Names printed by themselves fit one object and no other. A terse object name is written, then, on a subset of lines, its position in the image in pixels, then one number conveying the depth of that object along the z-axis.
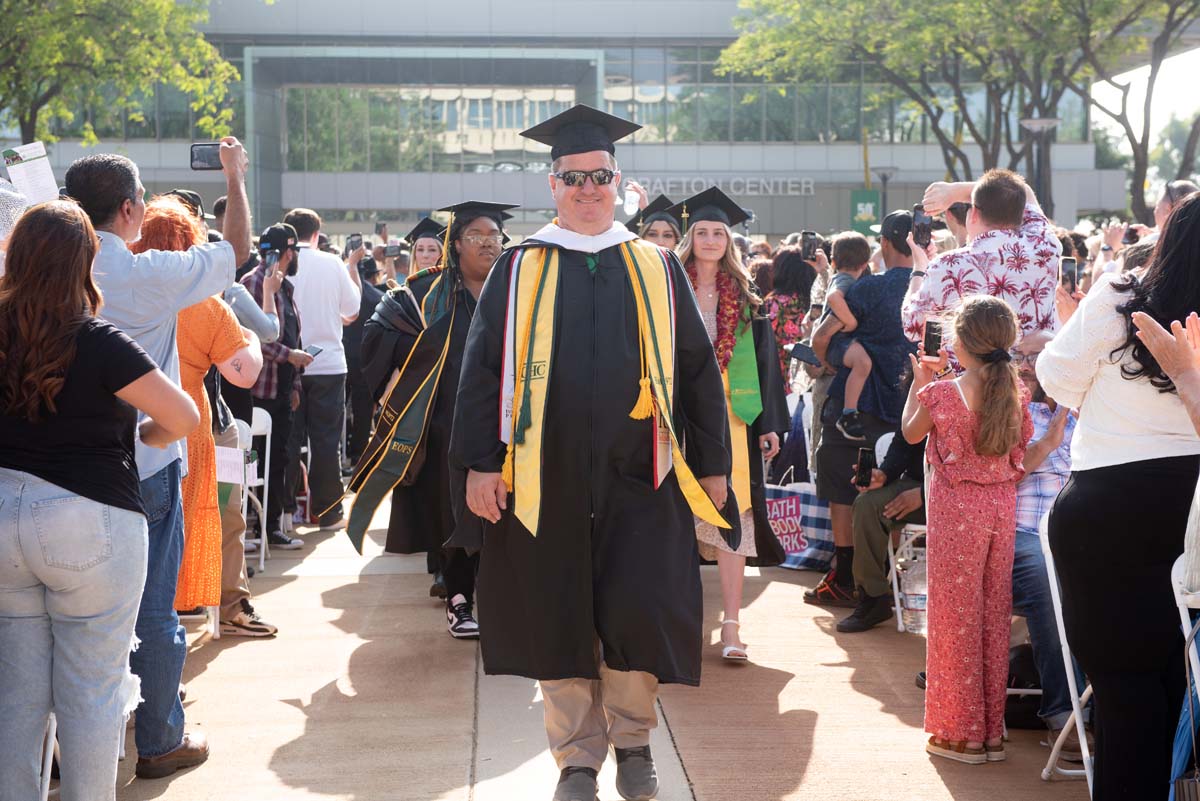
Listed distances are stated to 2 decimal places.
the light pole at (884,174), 31.09
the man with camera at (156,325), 4.42
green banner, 26.83
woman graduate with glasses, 6.91
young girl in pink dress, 4.96
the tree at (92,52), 22.67
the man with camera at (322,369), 10.13
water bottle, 6.90
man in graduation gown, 4.39
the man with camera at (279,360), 8.65
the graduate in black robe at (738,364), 6.46
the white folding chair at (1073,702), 4.45
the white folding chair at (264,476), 8.52
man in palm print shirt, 5.70
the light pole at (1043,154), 20.36
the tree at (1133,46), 24.27
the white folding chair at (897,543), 6.81
